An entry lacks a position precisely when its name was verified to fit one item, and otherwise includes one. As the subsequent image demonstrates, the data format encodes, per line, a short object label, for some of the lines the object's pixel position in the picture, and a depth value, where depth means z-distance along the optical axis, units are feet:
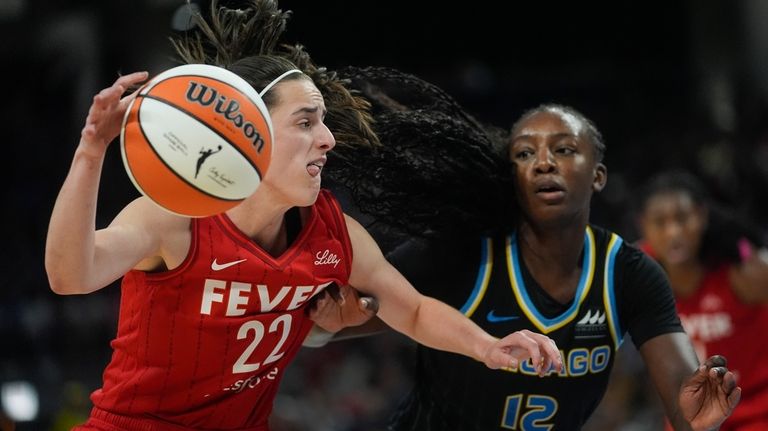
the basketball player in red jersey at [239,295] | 21.68
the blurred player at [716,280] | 35.73
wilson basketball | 19.47
